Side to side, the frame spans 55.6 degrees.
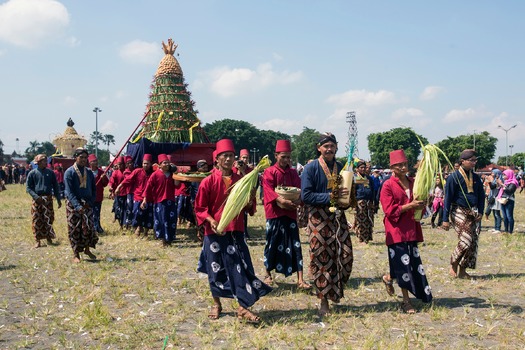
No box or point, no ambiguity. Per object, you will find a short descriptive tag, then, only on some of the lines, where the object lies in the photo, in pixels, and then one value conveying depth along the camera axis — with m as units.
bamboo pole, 15.99
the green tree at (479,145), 81.28
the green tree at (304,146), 103.50
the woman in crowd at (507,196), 12.54
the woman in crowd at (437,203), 14.09
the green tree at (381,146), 84.12
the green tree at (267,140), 93.61
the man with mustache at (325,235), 5.77
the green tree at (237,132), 89.72
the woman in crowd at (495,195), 13.19
